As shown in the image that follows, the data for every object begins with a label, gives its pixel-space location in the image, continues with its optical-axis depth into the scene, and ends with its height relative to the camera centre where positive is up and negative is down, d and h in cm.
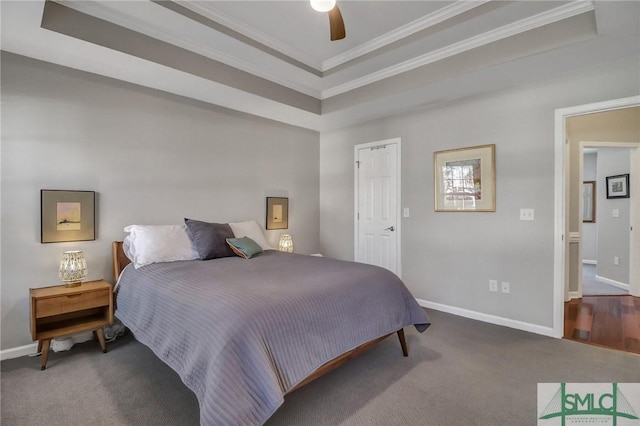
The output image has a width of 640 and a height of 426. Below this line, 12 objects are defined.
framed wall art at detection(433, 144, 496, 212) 331 +36
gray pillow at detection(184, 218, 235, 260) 301 -27
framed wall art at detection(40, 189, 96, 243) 259 -4
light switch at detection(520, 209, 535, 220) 305 -2
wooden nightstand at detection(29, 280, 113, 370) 229 -77
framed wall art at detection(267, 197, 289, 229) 429 -2
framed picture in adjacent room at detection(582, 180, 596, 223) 657 +23
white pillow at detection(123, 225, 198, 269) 275 -31
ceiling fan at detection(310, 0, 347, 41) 187 +124
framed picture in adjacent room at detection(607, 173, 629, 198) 485 +41
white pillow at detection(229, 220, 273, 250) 360 -24
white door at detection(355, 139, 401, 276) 410 +10
